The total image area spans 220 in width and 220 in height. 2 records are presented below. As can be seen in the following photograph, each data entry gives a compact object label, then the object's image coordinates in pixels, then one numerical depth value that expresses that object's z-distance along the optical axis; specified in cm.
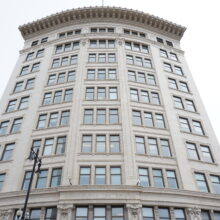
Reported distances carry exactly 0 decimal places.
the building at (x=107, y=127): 2519
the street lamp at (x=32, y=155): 1891
